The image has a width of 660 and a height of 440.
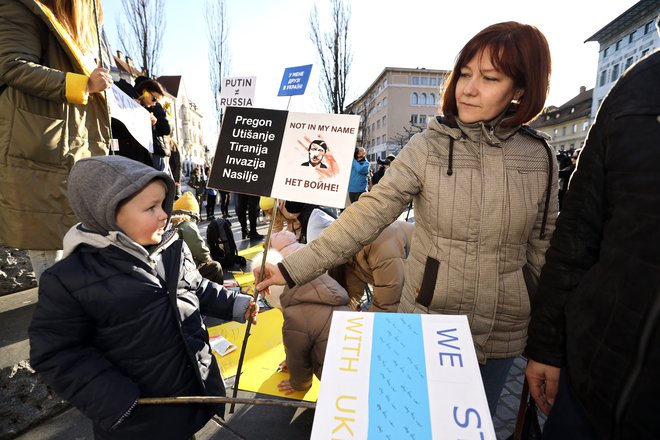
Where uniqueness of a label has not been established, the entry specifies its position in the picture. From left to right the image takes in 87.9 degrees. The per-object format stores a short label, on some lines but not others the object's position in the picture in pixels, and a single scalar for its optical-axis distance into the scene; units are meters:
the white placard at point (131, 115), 2.53
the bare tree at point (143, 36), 16.50
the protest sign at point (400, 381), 0.71
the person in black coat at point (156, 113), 3.91
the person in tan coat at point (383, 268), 2.59
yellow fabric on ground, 2.64
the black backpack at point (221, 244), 5.38
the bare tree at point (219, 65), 20.34
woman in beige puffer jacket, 1.23
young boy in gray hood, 1.22
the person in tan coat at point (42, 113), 1.89
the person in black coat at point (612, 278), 0.73
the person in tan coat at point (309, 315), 2.19
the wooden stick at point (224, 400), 0.92
